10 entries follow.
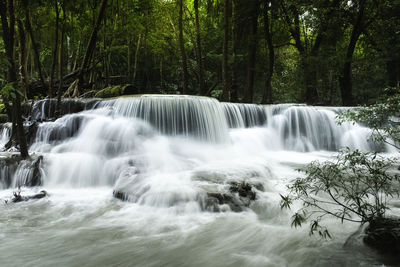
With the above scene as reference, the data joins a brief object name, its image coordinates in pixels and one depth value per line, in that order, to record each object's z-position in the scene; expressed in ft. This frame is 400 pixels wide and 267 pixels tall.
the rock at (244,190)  16.01
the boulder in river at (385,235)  8.89
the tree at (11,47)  17.34
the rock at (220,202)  14.83
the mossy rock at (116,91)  44.45
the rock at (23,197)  16.74
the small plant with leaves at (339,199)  8.41
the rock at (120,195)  16.72
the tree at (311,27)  44.29
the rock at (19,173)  19.74
